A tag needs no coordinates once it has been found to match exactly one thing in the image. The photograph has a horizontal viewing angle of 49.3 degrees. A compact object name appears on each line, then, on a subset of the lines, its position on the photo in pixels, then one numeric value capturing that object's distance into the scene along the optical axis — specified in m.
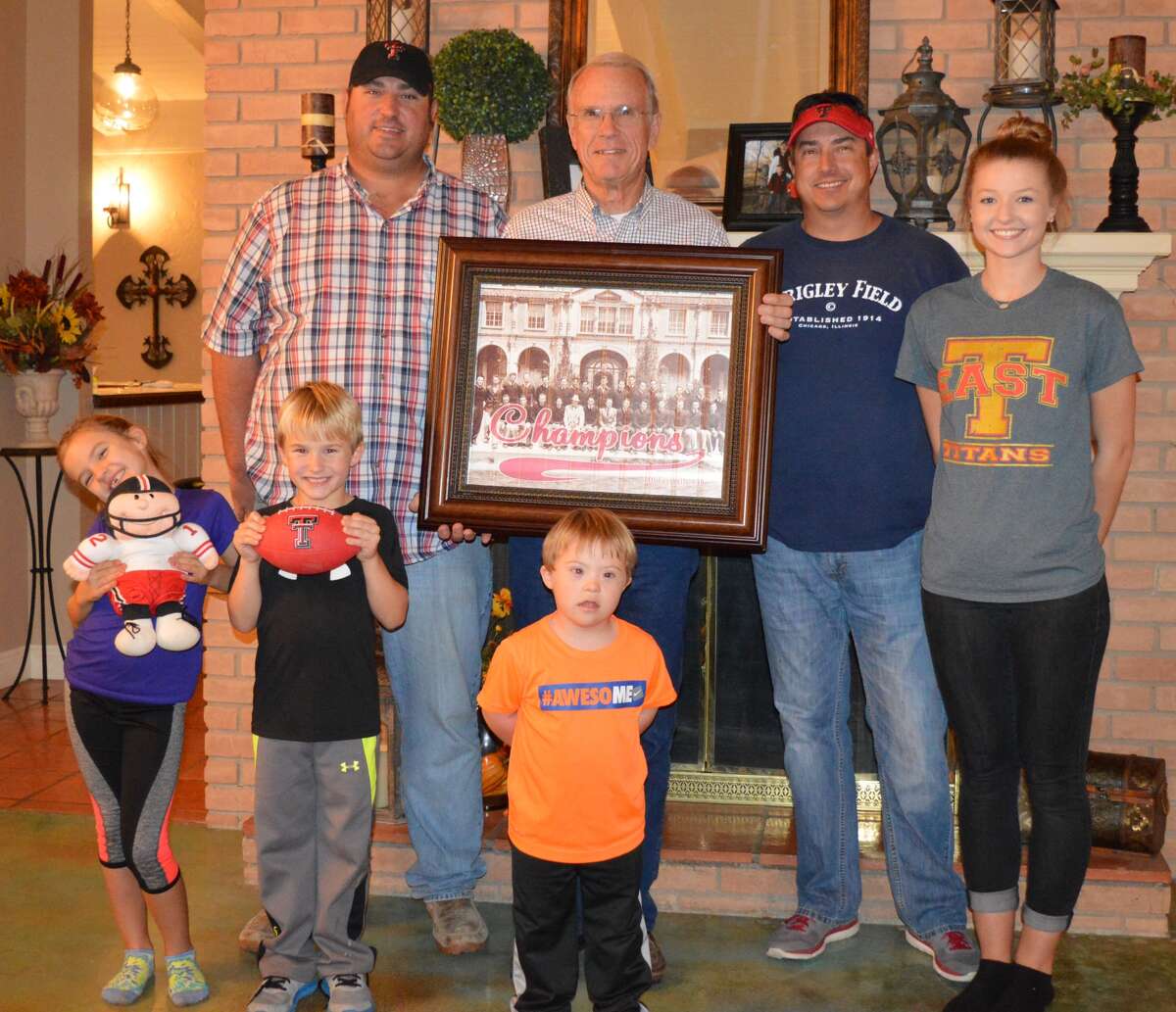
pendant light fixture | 9.24
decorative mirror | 3.40
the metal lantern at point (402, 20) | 3.46
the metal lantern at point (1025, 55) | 3.22
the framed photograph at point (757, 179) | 3.38
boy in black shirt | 2.46
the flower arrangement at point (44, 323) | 5.26
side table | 5.40
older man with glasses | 2.57
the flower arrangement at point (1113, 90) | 3.10
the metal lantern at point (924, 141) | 3.22
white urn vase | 5.40
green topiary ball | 3.24
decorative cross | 11.37
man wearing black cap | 2.73
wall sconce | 11.54
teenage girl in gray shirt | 2.32
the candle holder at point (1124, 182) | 3.17
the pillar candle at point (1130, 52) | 3.11
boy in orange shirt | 2.32
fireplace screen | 3.62
